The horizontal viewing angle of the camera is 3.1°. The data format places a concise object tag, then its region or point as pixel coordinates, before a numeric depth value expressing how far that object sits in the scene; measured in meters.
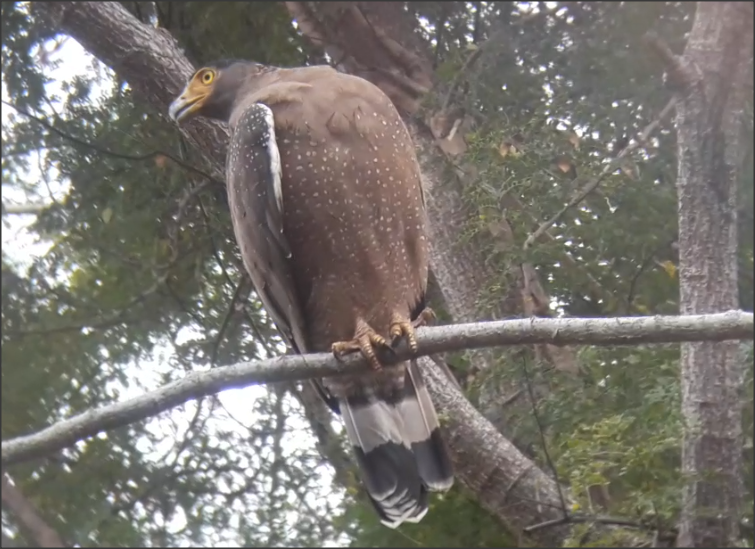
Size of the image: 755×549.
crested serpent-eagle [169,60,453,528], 14.60
